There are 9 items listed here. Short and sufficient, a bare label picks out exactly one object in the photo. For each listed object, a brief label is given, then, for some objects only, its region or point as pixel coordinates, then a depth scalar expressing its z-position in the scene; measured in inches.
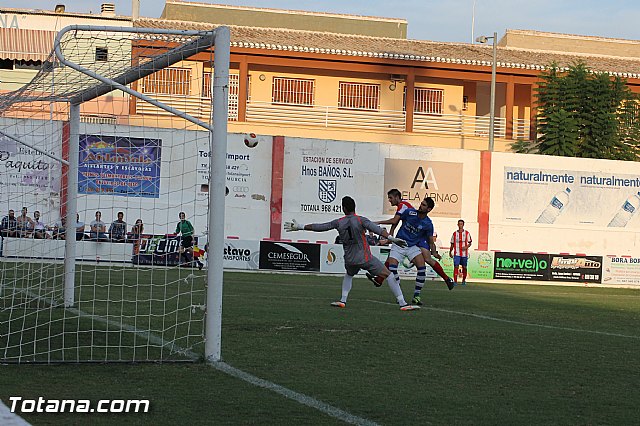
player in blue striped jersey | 699.4
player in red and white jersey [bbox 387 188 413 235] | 685.9
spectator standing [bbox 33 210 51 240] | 778.8
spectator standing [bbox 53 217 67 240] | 699.1
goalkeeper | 608.1
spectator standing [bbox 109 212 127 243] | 994.2
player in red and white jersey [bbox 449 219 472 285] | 1127.6
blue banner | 1064.2
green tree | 1672.0
